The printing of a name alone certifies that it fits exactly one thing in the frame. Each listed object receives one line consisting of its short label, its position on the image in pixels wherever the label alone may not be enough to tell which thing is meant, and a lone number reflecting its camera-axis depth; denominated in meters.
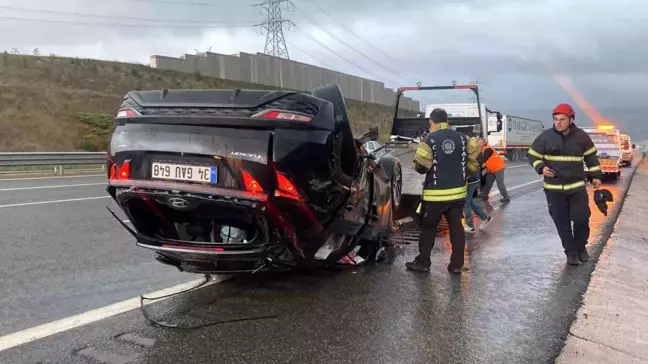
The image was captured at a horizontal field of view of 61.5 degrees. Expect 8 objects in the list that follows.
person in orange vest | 10.99
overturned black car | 3.62
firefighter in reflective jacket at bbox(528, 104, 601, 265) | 5.98
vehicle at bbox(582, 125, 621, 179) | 18.16
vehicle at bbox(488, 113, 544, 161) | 37.75
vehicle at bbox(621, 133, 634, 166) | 27.17
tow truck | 7.36
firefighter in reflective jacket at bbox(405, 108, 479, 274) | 5.50
